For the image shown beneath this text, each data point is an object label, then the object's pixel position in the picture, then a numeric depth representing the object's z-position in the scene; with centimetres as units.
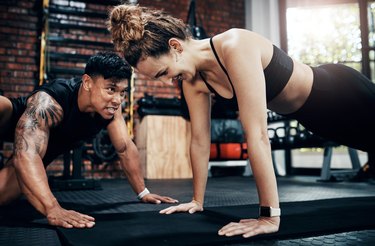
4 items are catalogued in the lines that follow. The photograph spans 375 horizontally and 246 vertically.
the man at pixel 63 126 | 150
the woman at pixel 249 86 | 132
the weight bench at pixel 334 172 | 418
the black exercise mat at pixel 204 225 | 121
